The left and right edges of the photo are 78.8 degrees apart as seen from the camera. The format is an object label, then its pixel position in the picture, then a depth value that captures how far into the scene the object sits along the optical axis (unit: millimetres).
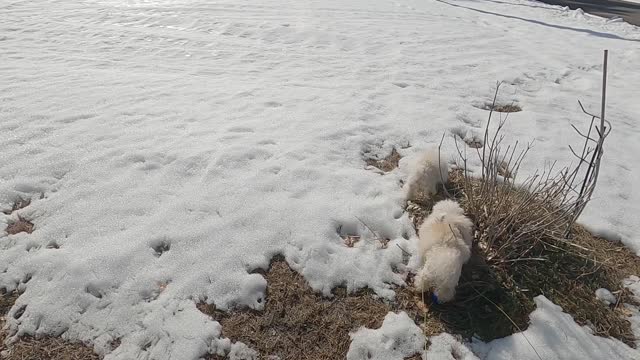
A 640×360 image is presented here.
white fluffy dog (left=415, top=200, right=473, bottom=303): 2172
